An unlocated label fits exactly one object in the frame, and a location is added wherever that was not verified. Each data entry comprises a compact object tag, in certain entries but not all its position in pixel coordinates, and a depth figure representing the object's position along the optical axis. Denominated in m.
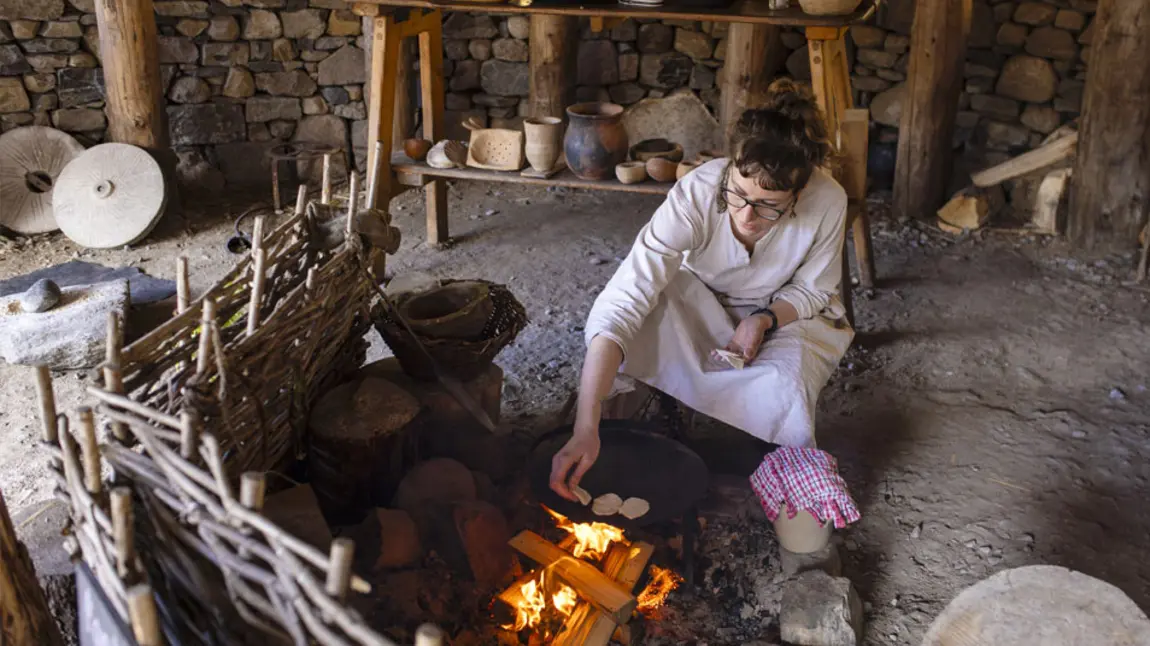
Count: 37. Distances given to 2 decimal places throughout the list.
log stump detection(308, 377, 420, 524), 2.81
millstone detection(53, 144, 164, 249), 5.63
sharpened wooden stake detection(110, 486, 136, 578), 1.76
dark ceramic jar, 4.71
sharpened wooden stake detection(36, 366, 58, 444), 2.04
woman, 3.00
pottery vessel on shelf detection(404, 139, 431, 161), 5.15
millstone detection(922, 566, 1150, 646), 2.21
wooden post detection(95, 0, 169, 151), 5.60
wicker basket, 3.11
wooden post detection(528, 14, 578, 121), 6.31
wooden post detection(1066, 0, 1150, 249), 5.28
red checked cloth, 2.89
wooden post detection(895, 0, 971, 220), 5.64
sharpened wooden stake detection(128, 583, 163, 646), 1.62
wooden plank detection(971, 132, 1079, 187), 5.84
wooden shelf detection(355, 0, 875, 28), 4.18
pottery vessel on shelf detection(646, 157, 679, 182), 4.69
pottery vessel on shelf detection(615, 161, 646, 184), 4.68
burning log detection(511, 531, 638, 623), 2.65
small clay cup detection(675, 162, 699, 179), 4.65
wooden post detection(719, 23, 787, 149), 6.00
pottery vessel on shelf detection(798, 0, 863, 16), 4.11
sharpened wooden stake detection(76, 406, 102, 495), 1.87
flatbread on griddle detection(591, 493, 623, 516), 2.79
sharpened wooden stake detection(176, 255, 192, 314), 2.51
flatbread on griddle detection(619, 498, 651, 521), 2.78
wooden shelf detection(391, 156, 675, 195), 4.67
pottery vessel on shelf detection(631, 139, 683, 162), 4.82
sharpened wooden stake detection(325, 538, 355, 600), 1.59
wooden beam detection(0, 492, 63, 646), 2.09
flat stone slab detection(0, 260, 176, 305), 4.65
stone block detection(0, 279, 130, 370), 4.14
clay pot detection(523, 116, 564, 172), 4.84
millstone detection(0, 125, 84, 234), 5.85
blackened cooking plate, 2.81
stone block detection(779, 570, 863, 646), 2.72
